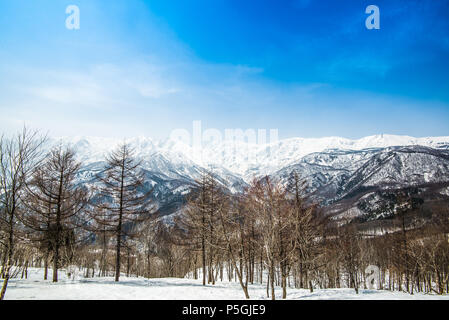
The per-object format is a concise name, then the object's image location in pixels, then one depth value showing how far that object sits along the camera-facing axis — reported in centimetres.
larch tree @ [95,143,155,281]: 2000
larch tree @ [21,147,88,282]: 1797
